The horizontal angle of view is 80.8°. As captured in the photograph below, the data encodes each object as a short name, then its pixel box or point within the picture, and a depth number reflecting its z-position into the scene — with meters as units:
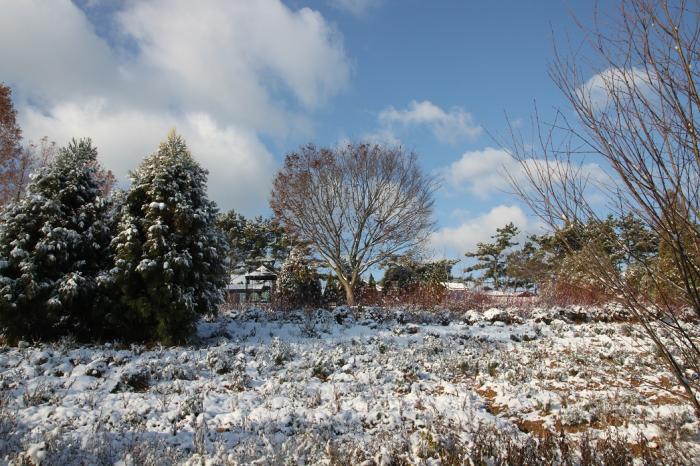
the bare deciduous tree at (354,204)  20.75
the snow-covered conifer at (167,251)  7.93
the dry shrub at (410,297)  14.72
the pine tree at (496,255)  37.66
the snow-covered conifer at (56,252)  7.68
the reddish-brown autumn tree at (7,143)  17.75
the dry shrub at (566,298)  14.02
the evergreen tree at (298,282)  17.67
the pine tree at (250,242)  31.94
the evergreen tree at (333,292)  19.55
